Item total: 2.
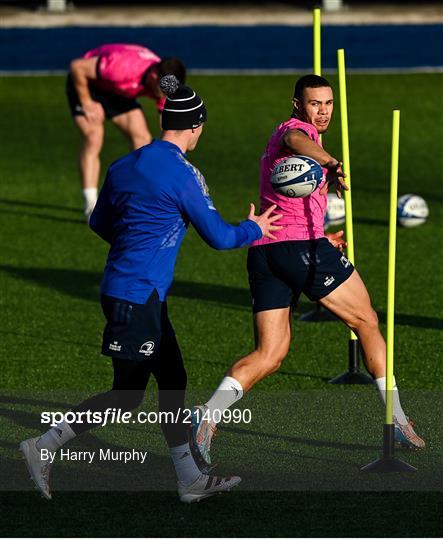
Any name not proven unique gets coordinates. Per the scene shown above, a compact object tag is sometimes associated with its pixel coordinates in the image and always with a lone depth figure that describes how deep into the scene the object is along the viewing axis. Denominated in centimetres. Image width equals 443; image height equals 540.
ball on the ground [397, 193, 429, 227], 3089
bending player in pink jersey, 3033
